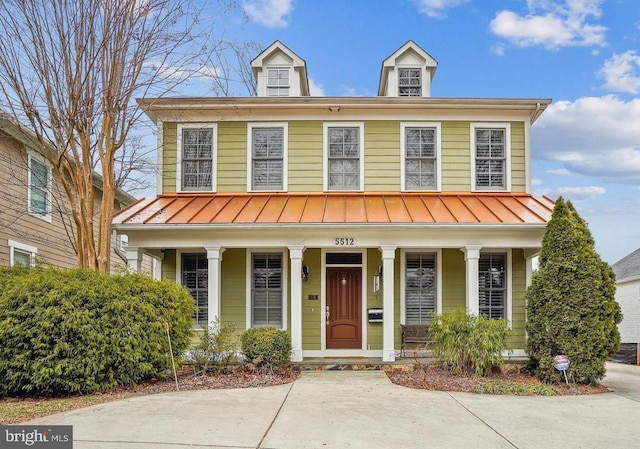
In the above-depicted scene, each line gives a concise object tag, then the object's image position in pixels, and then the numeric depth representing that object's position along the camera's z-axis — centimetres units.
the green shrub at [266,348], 1005
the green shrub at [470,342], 973
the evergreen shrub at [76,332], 787
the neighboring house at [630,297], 1952
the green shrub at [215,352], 999
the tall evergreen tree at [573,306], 928
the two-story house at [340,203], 1109
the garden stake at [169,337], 885
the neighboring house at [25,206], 1197
